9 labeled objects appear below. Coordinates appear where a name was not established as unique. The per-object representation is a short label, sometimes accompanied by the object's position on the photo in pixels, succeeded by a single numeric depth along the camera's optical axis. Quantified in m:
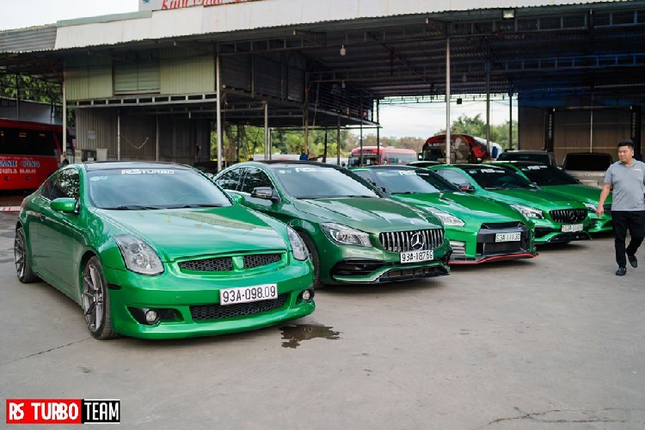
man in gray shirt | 7.65
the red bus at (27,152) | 22.25
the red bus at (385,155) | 45.47
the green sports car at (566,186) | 10.98
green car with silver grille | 6.21
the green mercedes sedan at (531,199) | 9.43
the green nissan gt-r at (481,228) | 7.76
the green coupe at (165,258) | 4.33
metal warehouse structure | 16.55
